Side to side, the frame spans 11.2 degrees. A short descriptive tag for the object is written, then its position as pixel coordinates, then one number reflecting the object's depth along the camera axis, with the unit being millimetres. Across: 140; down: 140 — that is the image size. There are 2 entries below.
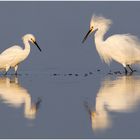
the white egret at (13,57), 21438
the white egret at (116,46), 21297
